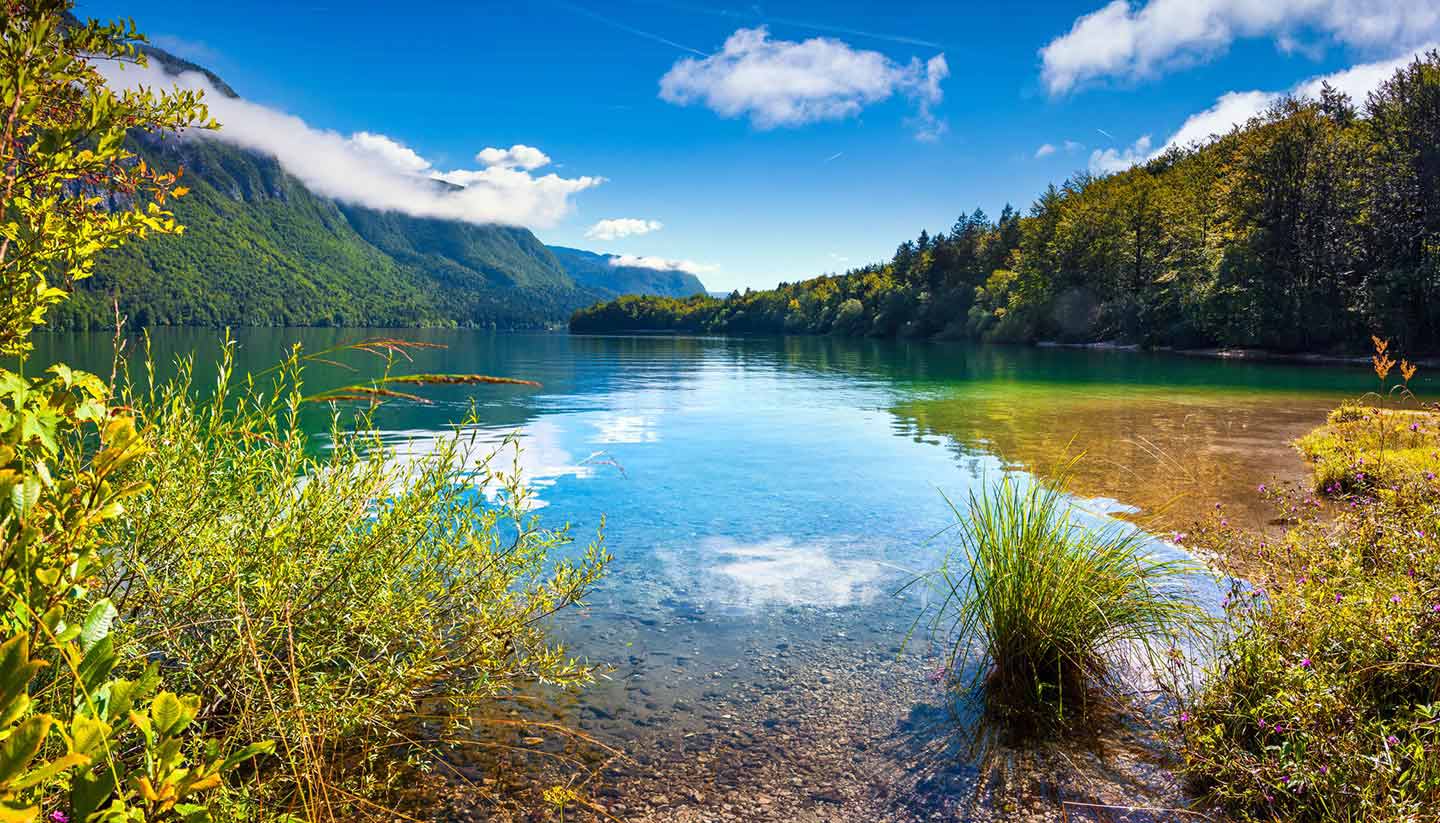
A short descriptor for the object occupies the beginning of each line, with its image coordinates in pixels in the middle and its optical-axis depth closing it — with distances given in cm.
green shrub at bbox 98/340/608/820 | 400
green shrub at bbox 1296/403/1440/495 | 1108
